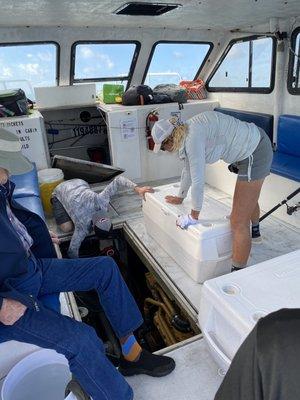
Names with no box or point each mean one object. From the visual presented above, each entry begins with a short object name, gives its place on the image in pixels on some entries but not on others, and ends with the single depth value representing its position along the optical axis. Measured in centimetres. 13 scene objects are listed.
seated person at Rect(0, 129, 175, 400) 124
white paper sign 379
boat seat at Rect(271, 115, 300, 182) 310
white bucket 143
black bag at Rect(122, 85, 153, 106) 395
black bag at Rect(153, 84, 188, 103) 413
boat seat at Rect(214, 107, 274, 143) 373
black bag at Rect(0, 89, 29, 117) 363
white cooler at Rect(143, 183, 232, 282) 214
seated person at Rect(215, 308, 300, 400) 45
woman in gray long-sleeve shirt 196
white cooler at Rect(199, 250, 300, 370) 133
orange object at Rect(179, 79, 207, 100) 470
